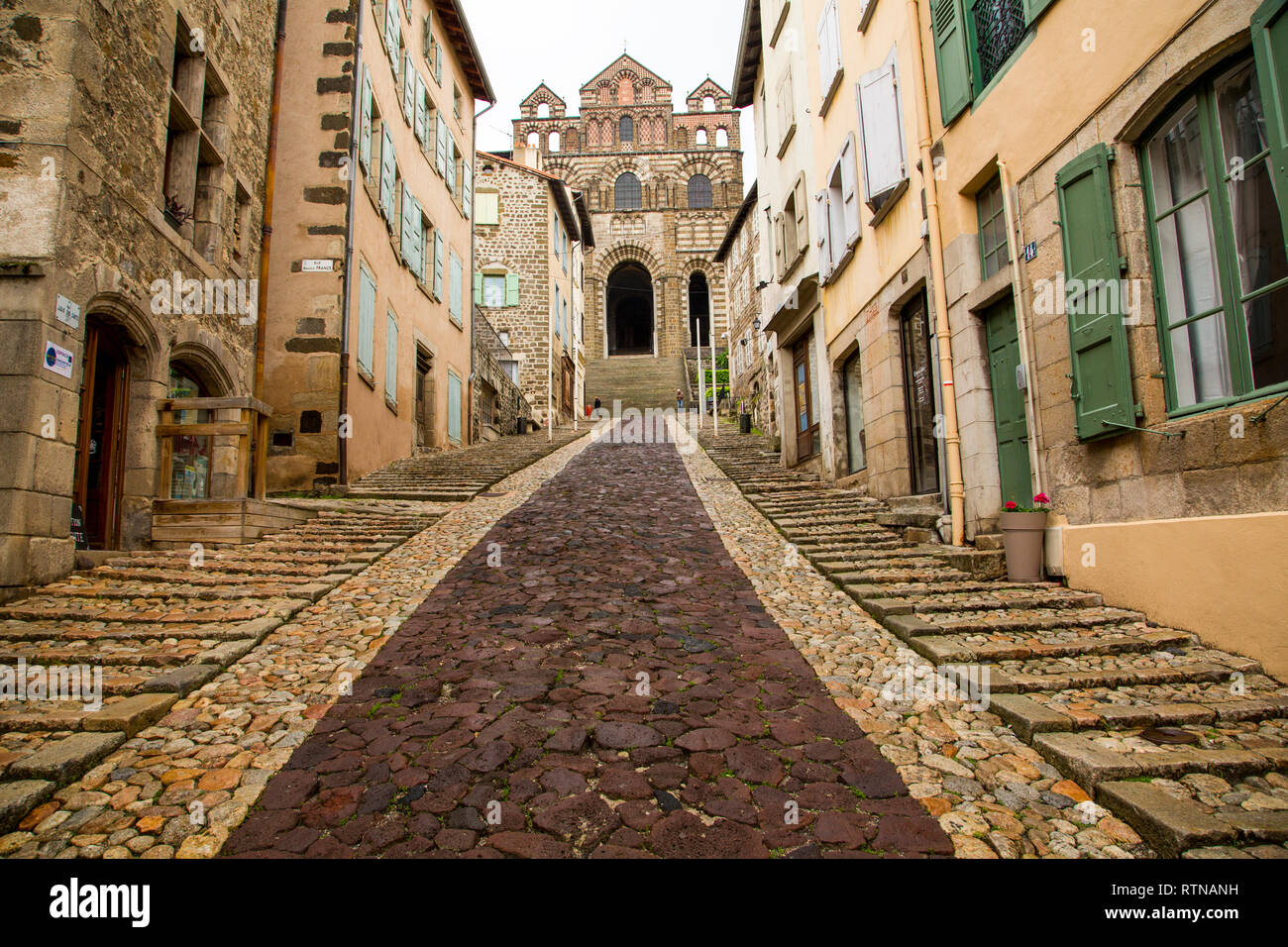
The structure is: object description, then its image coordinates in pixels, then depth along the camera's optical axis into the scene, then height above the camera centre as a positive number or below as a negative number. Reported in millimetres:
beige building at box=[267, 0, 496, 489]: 10875 +4828
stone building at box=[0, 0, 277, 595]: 5309 +2659
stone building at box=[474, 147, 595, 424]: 25703 +9712
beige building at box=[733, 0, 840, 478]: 11219 +5268
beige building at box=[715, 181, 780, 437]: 17750 +6364
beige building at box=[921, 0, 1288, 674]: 3643 +1382
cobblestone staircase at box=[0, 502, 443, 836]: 2996 -499
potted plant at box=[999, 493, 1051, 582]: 5194 -122
